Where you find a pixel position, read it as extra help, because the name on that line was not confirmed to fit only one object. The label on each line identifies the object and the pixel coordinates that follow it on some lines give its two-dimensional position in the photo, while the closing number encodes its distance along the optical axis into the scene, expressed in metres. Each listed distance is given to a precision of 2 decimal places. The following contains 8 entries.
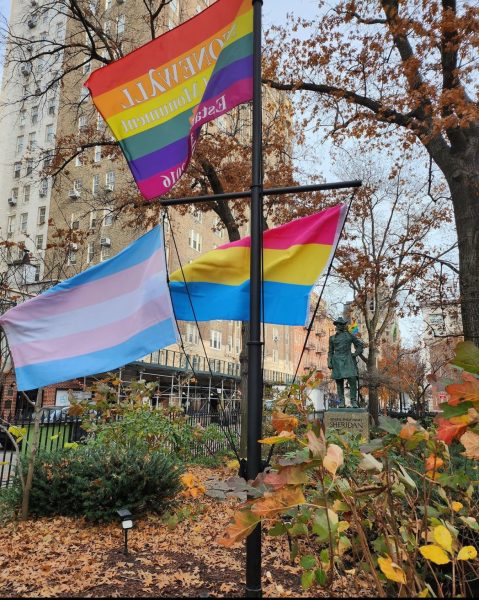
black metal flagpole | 2.58
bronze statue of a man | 13.04
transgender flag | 3.43
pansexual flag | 3.48
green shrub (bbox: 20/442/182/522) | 5.76
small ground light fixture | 4.22
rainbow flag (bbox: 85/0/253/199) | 3.58
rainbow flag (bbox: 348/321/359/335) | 13.59
